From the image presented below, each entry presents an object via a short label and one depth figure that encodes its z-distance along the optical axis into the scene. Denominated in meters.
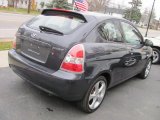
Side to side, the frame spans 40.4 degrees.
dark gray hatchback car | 3.21
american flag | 8.71
